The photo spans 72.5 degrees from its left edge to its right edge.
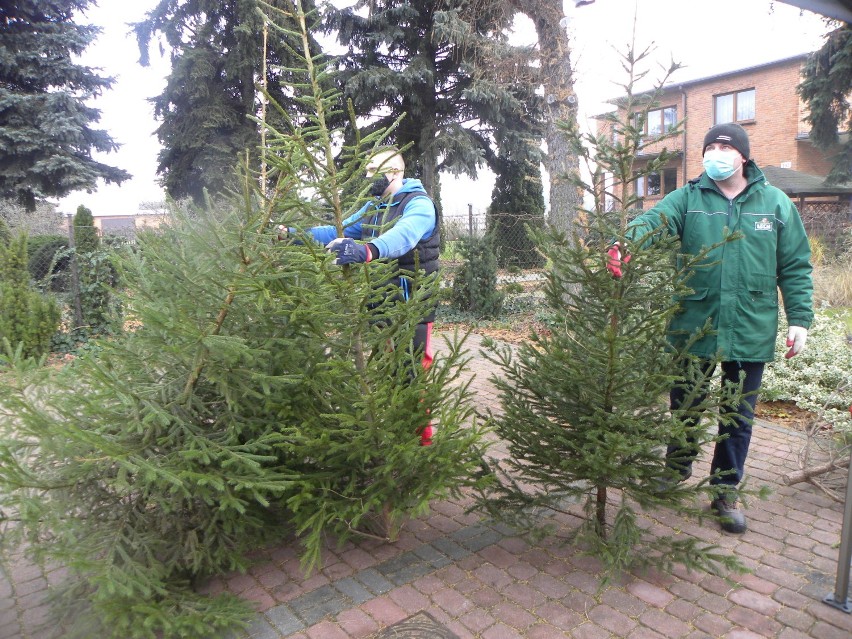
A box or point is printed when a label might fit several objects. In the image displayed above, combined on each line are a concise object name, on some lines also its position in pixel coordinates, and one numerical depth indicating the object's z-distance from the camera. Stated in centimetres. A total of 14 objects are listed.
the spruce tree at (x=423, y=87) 1712
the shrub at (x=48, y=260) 1026
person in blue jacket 248
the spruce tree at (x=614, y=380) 257
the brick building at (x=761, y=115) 2631
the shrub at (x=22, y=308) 787
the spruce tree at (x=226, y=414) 225
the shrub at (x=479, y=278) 1071
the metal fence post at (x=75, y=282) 917
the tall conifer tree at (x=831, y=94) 1688
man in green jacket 313
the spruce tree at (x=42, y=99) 1483
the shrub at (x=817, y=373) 485
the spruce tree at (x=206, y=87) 1738
